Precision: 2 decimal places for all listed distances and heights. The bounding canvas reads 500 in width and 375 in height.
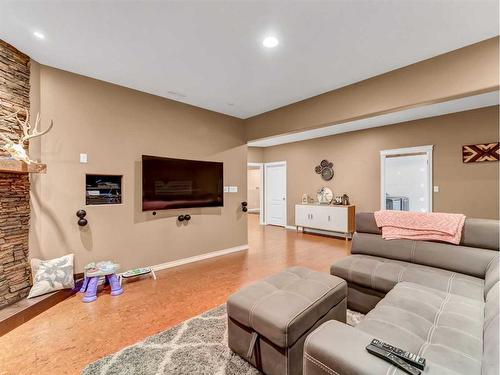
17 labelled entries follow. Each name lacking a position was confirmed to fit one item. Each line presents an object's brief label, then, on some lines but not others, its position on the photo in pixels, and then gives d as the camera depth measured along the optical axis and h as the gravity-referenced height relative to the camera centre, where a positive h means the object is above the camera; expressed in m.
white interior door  7.16 -0.14
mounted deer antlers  2.17 +0.48
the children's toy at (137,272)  2.97 -1.09
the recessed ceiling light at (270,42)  2.15 +1.37
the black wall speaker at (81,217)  2.80 -0.35
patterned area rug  1.58 -1.21
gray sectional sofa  1.05 -0.75
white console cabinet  5.40 -0.71
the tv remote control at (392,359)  0.94 -0.72
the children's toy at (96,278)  2.58 -1.03
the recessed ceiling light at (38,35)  2.10 +1.37
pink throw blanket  2.29 -0.38
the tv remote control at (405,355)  0.97 -0.71
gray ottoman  1.43 -0.84
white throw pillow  2.43 -0.93
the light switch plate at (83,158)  2.86 +0.36
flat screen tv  3.34 +0.07
